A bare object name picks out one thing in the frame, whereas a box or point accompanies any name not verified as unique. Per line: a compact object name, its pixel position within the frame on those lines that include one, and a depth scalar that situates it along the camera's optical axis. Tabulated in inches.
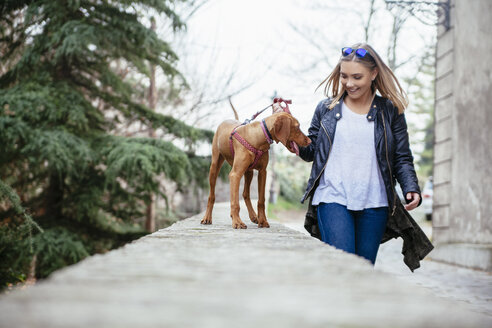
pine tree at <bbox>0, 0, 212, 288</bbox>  269.9
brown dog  137.6
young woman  119.6
